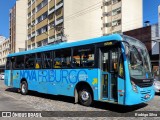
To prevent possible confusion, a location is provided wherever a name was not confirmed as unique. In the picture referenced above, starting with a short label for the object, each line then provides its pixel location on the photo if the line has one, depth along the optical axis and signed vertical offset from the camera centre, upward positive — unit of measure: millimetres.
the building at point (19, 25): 68500 +11509
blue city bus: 8703 -285
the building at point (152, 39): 28138 +3146
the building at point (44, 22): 46288 +9424
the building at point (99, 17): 44750 +9654
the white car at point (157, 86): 15727 -1541
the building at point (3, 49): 81775 +5511
